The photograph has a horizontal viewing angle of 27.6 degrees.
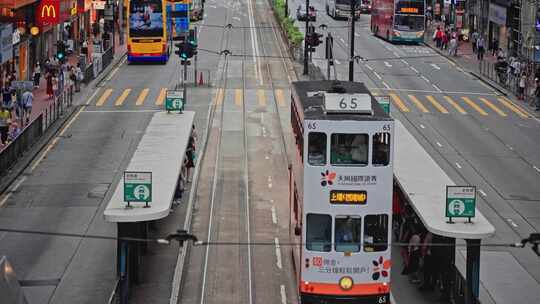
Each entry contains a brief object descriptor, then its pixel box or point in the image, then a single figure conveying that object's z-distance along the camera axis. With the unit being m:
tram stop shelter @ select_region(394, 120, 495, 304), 22.97
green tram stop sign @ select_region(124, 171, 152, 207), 24.09
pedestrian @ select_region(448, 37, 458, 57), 76.19
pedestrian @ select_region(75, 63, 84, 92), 57.56
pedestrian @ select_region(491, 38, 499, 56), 77.56
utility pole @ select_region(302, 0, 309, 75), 62.33
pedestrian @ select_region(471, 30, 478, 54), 80.54
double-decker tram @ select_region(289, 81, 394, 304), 22.64
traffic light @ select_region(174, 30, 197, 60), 55.81
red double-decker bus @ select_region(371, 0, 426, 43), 80.69
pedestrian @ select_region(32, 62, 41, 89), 58.22
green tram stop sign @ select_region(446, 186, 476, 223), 23.16
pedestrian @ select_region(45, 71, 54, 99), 54.09
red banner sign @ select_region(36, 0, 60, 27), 61.44
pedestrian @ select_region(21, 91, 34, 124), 47.66
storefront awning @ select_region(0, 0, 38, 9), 53.09
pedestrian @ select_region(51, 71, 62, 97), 55.30
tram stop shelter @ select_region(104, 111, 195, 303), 23.94
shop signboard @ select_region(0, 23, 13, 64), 51.06
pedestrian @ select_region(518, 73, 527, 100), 57.47
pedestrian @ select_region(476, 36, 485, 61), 72.19
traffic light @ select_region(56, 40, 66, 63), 48.97
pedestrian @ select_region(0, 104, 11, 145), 41.66
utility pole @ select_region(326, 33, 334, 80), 51.52
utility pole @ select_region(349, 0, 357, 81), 48.28
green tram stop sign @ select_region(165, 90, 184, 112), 37.91
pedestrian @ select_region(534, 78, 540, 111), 54.91
